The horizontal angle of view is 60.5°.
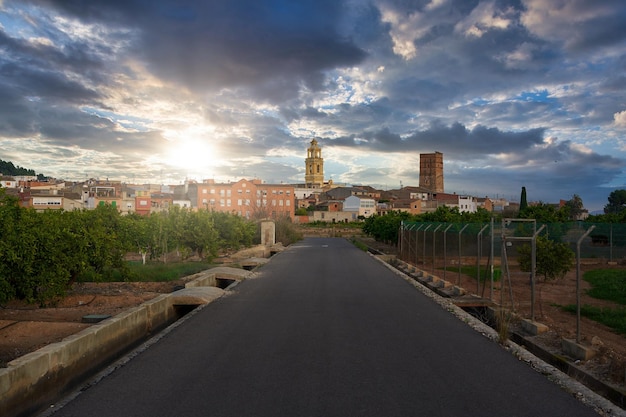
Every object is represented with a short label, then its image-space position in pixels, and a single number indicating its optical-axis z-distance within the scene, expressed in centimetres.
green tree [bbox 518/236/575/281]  1925
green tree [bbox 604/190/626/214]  11745
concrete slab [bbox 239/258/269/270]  2827
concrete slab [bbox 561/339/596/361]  817
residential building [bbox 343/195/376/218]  12900
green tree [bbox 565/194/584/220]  10525
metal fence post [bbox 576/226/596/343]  858
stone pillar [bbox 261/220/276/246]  4750
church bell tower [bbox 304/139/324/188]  19638
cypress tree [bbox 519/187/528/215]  8300
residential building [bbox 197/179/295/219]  11475
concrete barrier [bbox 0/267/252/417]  603
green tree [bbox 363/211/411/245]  4887
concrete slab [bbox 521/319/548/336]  1034
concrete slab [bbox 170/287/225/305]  1376
